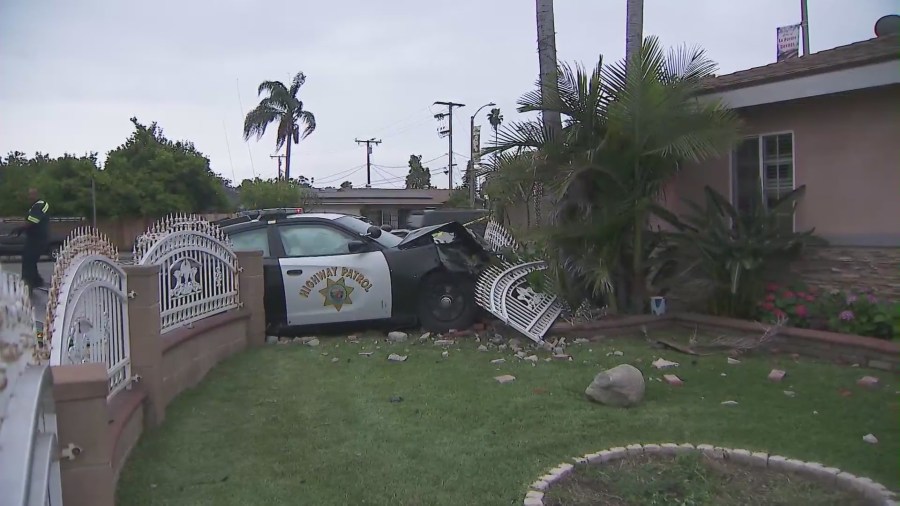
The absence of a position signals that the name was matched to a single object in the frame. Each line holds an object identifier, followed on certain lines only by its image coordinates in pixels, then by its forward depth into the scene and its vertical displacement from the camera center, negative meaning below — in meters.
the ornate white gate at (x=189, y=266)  6.32 -0.31
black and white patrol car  8.75 -0.54
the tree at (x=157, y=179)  32.22 +2.37
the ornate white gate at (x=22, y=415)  1.99 -0.51
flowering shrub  6.93 -0.90
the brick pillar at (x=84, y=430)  3.23 -0.83
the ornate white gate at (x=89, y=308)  3.91 -0.41
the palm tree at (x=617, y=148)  8.20 +0.79
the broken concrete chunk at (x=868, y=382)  6.02 -1.31
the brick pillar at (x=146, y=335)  5.17 -0.68
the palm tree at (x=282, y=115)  43.69 +6.60
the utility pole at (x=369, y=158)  66.50 +6.14
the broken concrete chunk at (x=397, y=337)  8.58 -1.22
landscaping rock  5.54 -1.20
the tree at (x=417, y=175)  84.56 +5.70
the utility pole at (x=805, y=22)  19.50 +5.07
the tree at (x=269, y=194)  40.19 +1.95
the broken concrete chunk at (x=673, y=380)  6.21 -1.30
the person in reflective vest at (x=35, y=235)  10.89 +0.02
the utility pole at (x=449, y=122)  48.60 +6.64
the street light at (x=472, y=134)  42.32 +5.19
